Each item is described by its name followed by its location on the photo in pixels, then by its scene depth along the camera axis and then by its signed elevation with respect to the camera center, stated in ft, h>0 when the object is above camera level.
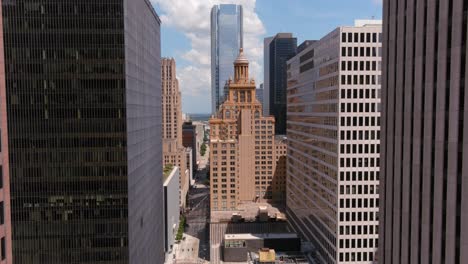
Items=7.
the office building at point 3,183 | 110.83 -21.04
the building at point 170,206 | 473.26 -125.12
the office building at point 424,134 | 121.19 -8.25
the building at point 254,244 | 408.46 -145.46
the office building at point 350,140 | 301.63 -23.25
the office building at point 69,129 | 224.33 -9.74
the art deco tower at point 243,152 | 578.66 -63.71
